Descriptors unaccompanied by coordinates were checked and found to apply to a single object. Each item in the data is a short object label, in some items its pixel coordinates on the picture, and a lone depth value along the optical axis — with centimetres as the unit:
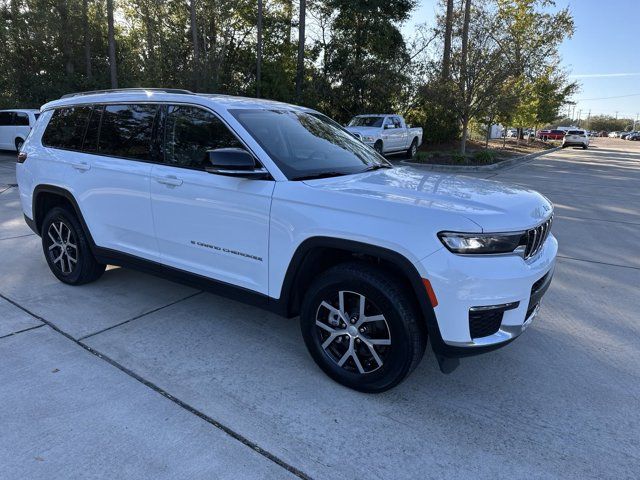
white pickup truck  1648
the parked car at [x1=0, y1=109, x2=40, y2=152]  1669
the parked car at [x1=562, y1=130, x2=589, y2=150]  3618
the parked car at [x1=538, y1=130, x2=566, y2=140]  4962
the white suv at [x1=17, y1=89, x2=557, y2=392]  262
